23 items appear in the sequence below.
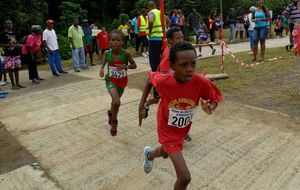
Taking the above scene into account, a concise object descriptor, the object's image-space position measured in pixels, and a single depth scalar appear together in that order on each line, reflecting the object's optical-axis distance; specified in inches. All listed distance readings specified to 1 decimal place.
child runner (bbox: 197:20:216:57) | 606.1
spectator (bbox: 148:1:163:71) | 316.2
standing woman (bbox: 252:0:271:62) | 413.1
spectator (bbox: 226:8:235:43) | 736.2
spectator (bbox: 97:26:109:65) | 542.9
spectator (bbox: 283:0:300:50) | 478.3
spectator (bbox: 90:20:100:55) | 646.2
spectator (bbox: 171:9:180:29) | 710.5
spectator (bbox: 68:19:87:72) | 481.7
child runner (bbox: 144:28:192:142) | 198.3
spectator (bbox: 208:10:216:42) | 732.0
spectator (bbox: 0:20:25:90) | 390.9
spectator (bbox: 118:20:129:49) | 715.4
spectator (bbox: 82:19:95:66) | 537.3
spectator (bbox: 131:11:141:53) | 633.5
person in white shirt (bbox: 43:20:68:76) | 458.3
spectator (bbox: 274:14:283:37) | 786.8
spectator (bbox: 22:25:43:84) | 425.7
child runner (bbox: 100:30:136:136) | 228.8
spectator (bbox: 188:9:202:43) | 697.5
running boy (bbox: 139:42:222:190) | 133.3
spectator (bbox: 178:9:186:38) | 721.0
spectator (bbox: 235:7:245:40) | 792.9
